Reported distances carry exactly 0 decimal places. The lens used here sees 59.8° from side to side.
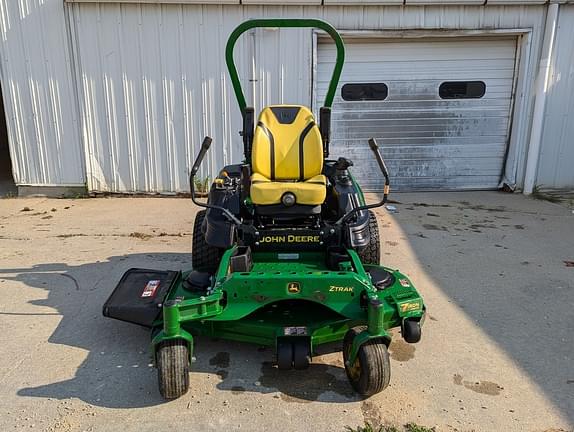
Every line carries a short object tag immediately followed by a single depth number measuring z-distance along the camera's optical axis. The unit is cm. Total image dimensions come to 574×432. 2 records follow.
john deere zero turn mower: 260
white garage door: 722
